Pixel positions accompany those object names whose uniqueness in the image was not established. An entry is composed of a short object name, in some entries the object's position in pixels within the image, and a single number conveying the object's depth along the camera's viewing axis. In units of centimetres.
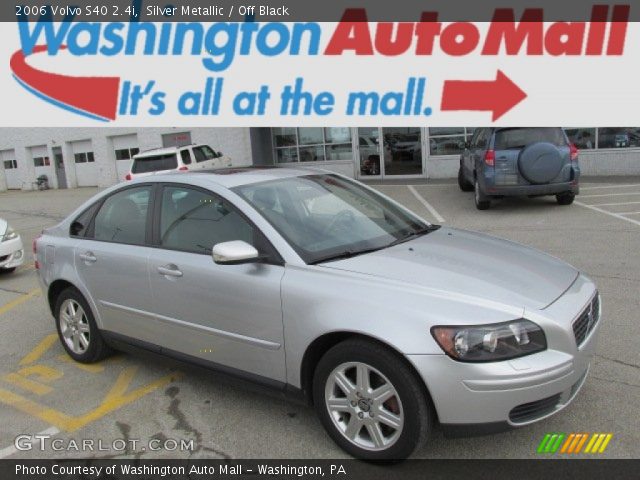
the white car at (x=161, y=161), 1511
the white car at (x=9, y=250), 791
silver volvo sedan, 266
